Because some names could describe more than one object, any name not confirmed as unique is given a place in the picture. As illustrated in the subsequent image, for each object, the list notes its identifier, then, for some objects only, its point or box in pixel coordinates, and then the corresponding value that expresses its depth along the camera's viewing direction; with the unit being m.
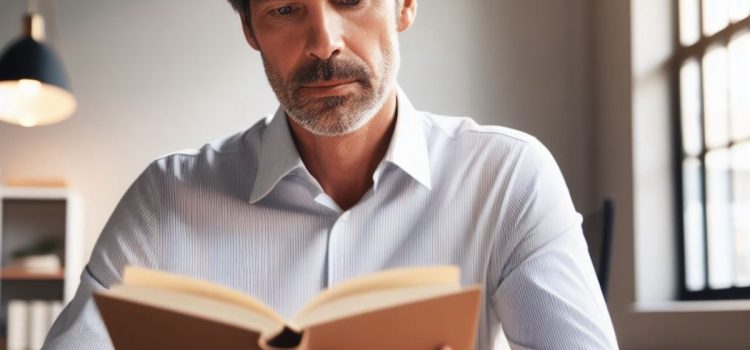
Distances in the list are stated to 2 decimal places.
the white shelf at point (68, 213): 5.22
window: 4.27
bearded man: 1.43
